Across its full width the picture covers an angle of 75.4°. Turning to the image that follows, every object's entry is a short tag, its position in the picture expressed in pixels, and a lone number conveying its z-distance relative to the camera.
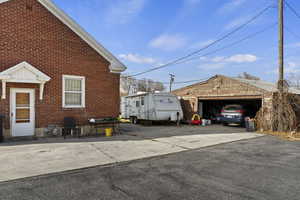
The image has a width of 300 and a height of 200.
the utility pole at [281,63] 12.48
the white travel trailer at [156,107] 16.11
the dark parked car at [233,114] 16.14
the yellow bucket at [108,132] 10.34
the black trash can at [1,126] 8.05
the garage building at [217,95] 14.99
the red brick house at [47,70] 8.59
